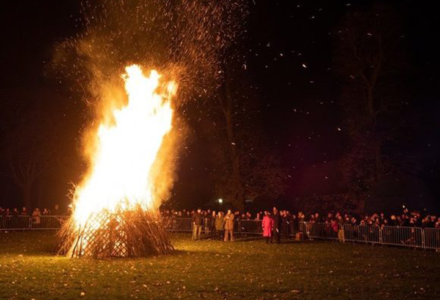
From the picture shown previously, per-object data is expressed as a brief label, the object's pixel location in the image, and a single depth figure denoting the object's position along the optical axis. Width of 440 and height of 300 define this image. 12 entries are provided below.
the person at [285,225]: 25.75
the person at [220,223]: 26.27
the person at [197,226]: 26.34
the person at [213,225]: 28.66
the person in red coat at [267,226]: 24.05
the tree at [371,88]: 28.80
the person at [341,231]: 23.93
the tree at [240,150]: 35.25
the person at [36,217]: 32.34
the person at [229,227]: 25.81
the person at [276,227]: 23.94
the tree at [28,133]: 39.25
